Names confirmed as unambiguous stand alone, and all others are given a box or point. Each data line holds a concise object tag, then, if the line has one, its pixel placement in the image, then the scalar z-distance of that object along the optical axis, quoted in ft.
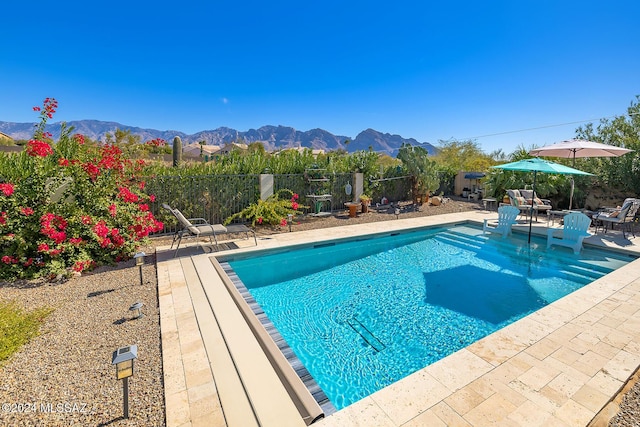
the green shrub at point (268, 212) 31.76
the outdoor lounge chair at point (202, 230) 21.96
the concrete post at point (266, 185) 33.53
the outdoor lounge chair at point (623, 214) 27.71
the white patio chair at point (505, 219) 30.17
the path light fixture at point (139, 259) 15.90
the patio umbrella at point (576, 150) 28.25
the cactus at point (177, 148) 46.70
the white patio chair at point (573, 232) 25.53
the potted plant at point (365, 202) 40.91
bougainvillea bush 16.84
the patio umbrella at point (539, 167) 24.68
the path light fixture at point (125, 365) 7.19
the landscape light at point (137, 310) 12.73
